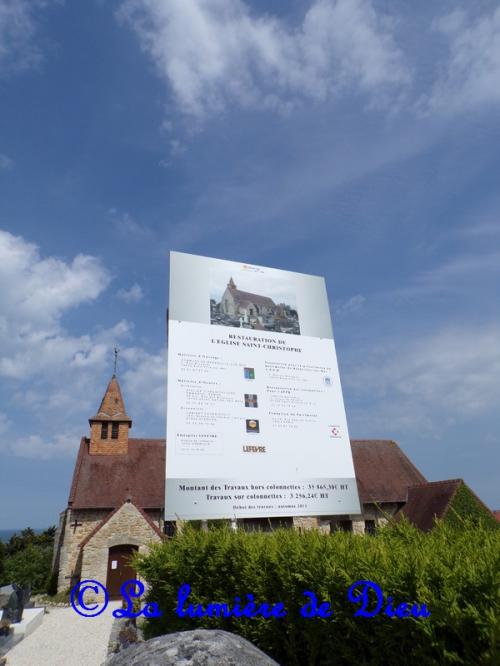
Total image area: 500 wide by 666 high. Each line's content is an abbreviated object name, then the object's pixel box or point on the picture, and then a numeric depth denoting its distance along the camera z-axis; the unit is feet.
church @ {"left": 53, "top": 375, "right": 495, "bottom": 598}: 54.70
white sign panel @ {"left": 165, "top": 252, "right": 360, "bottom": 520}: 25.53
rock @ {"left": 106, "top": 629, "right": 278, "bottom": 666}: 9.98
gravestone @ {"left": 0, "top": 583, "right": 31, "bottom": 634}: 37.87
